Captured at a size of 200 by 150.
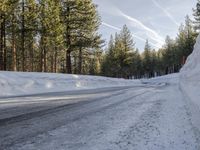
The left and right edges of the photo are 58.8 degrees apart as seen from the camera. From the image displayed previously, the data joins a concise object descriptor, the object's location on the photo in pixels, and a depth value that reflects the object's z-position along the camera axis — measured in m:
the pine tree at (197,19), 38.08
